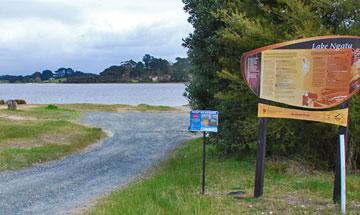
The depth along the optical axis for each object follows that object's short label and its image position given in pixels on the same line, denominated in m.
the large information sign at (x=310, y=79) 8.38
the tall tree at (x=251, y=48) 11.23
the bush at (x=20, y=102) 54.13
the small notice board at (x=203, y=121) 9.48
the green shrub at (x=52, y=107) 43.09
